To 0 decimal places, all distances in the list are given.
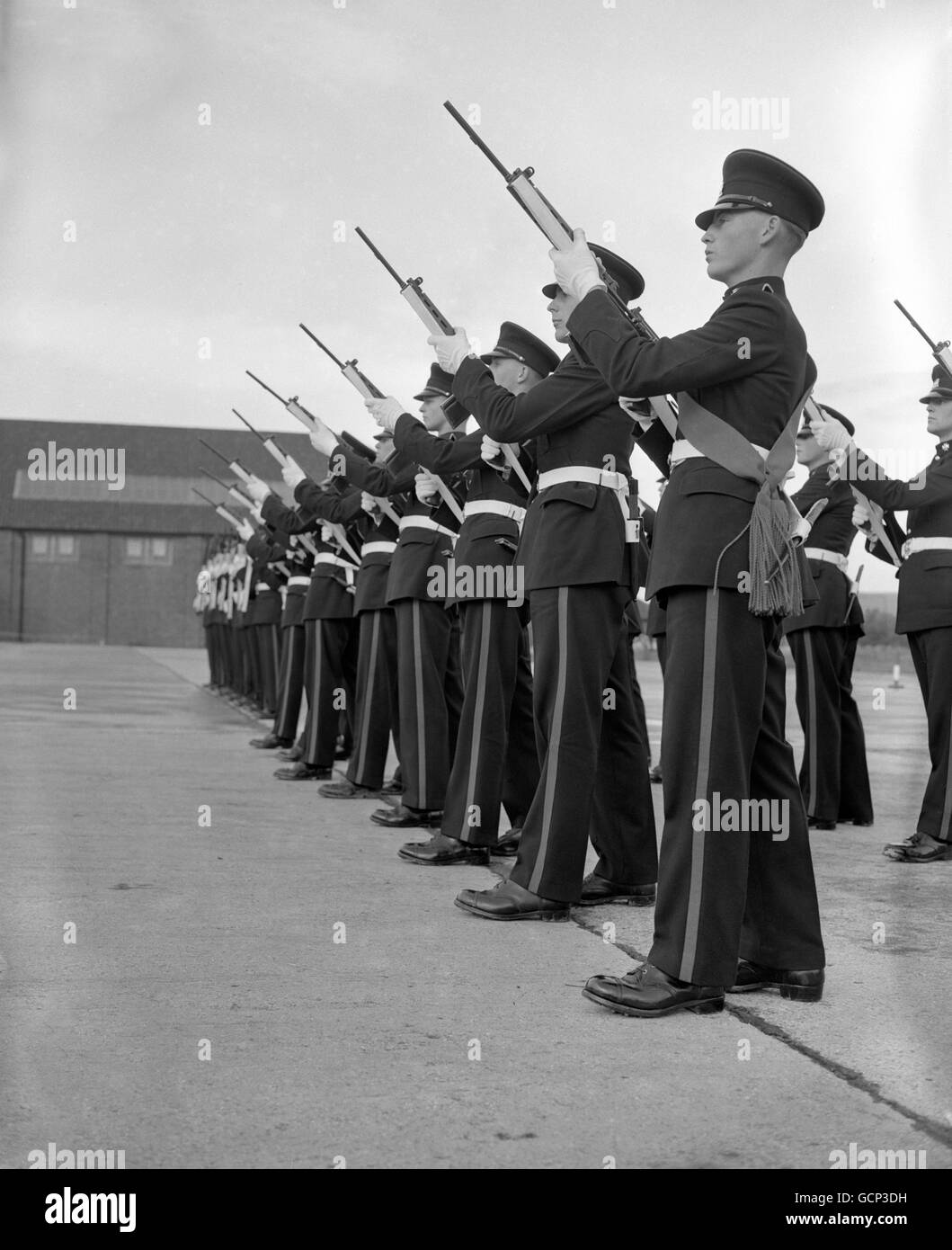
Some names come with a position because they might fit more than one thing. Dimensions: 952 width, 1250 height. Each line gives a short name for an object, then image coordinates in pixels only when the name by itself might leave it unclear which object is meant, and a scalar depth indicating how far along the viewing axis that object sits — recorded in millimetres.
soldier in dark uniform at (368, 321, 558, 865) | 5219
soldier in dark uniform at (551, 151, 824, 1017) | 3291
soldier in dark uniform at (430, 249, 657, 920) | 4258
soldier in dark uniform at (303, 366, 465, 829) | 6164
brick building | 48219
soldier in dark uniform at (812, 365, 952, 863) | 5793
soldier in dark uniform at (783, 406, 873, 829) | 6551
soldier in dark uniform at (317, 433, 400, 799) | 7012
